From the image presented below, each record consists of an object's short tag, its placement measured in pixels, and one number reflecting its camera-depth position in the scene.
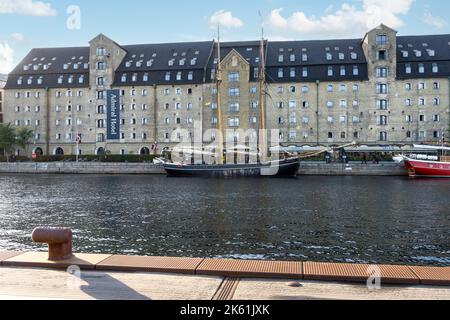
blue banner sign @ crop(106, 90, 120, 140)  93.50
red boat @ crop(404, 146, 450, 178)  68.88
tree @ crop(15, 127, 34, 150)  91.94
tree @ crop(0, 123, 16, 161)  90.00
